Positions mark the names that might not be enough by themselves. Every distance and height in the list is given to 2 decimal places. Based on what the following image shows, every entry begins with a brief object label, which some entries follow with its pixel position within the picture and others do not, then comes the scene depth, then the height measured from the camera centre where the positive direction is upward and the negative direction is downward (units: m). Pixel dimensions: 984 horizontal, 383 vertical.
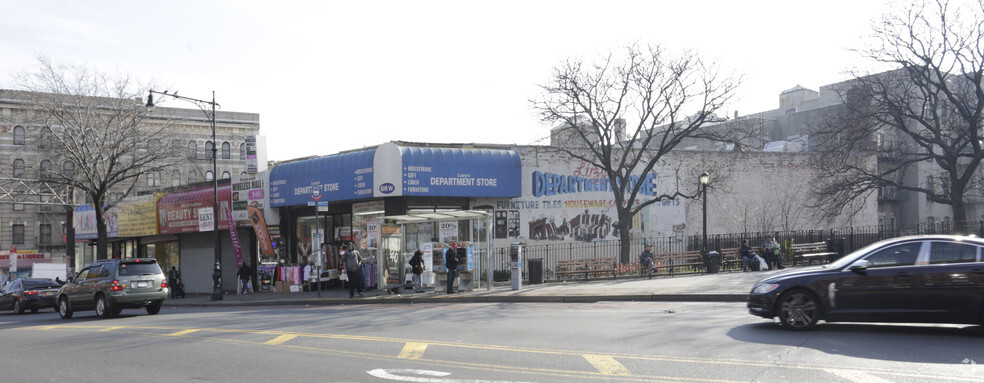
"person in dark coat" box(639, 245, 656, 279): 27.33 -1.38
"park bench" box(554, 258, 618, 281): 27.95 -1.61
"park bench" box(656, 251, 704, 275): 28.50 -1.53
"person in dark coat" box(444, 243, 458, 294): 24.22 -1.18
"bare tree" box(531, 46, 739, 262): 31.53 +4.69
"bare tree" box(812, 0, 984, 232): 32.31 +4.57
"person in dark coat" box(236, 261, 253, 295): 33.88 -2.07
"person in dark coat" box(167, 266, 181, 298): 36.12 -2.38
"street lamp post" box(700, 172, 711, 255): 29.31 +1.60
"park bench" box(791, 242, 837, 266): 30.89 -1.30
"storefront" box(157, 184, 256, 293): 36.47 -0.42
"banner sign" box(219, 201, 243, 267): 34.44 -0.42
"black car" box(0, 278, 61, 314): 27.86 -2.40
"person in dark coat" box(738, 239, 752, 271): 29.08 -1.25
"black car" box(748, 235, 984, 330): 10.46 -0.98
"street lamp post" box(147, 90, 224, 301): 30.88 -1.12
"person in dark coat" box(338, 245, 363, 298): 25.31 -1.43
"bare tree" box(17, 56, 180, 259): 34.53 +4.42
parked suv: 20.55 -1.62
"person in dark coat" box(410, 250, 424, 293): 24.75 -1.32
